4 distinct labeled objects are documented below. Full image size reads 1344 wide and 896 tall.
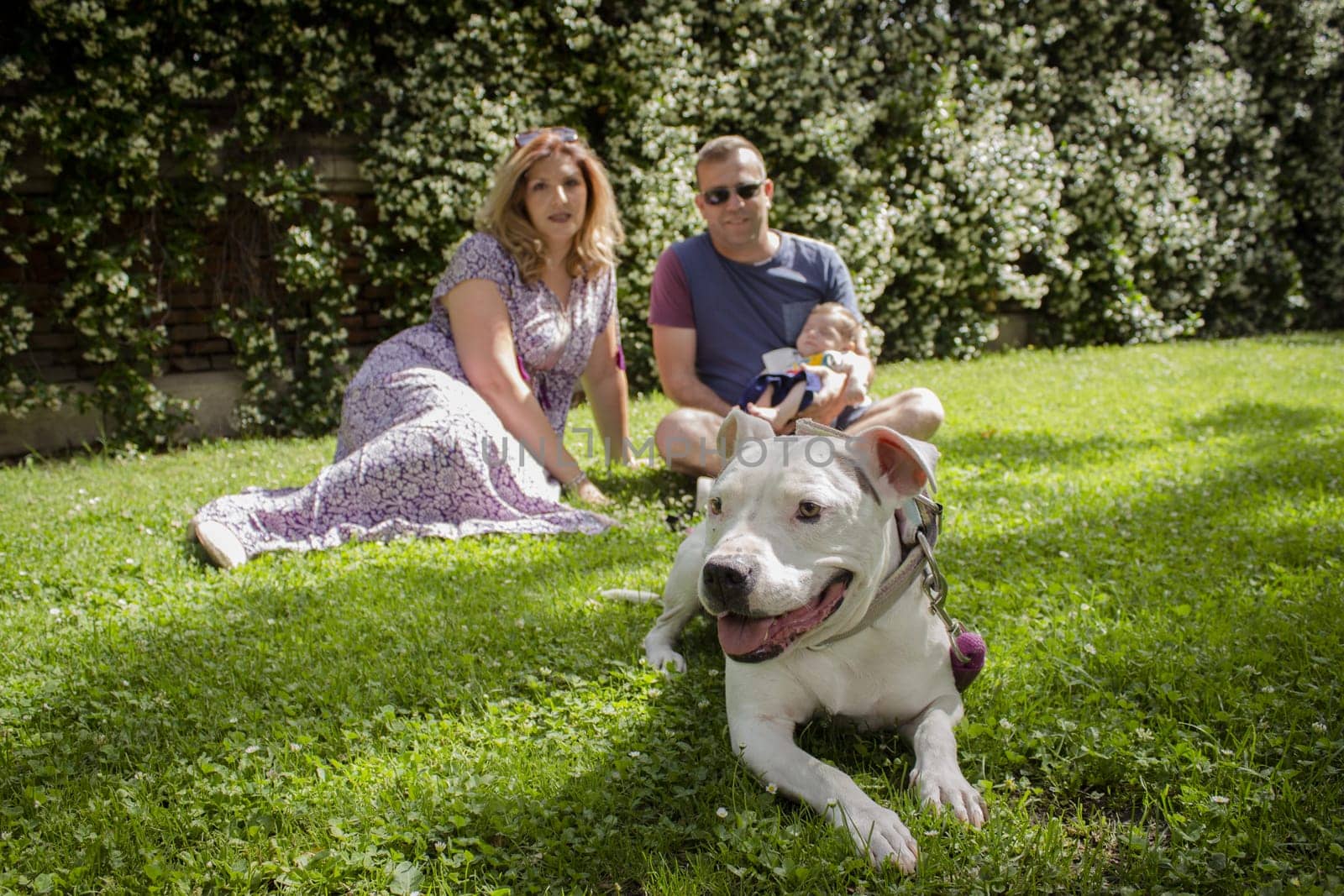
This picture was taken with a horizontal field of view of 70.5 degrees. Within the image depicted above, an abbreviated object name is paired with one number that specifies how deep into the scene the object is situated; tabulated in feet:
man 15.74
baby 14.23
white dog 6.98
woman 14.57
